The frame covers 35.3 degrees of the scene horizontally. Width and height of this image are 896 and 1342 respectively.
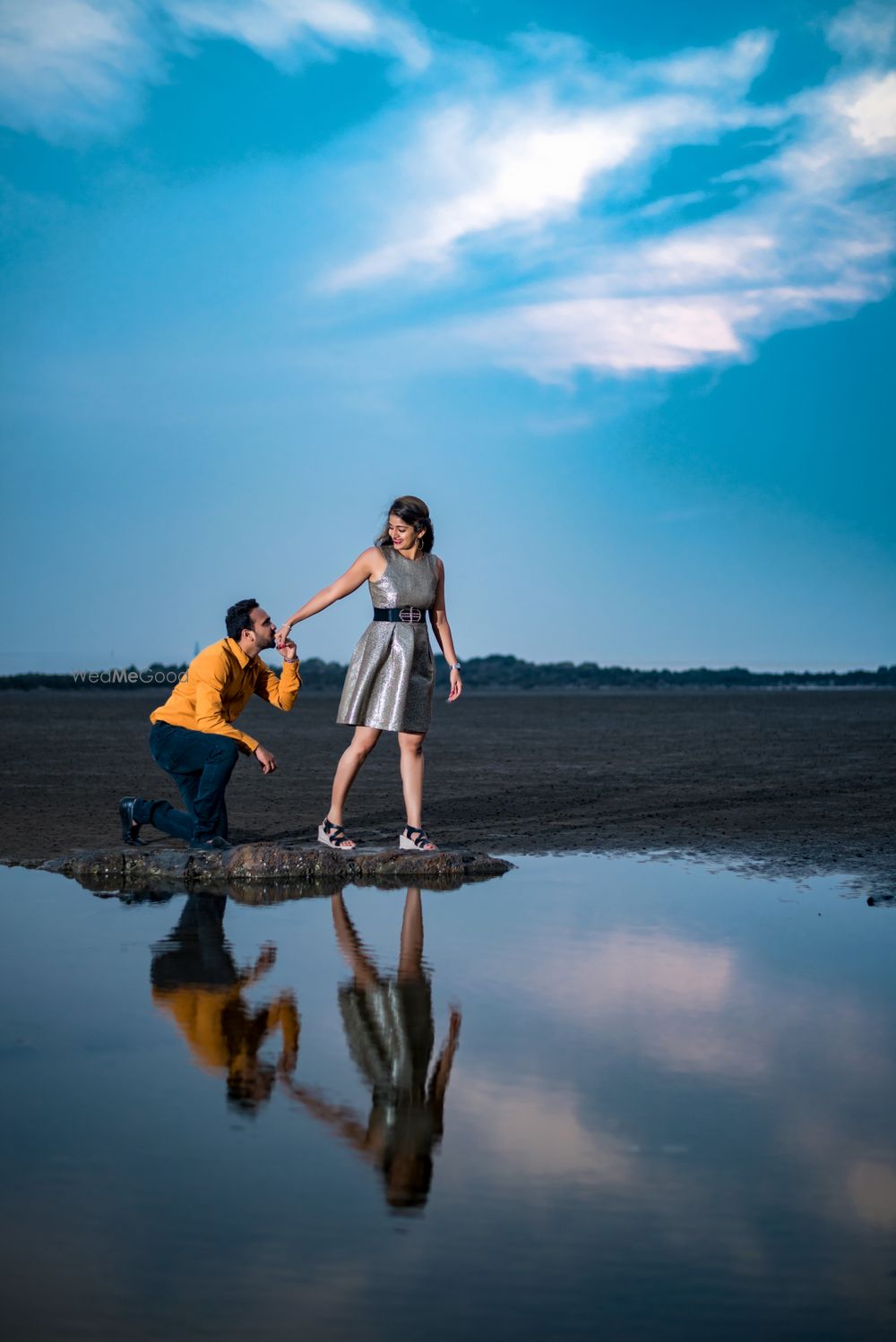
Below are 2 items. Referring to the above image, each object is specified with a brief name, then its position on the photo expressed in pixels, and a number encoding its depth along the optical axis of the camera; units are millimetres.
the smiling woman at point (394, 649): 8211
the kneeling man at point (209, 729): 8109
